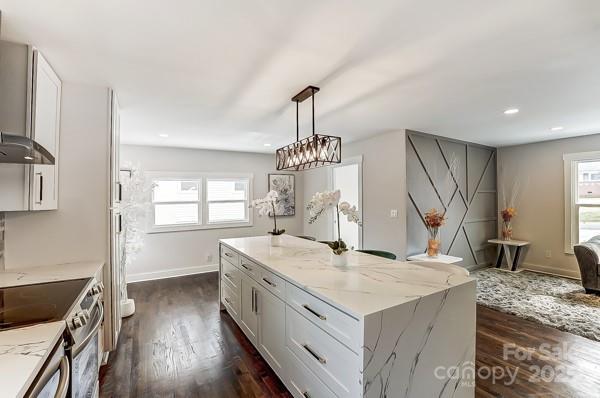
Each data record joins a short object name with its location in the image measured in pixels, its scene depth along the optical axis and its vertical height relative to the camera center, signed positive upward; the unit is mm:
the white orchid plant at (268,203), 2891 -63
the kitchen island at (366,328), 1269 -721
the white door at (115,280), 2412 -799
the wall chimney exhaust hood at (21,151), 1233 +224
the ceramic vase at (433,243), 4035 -664
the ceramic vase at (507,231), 5203 -599
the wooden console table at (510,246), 5047 -917
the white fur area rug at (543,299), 2949 -1332
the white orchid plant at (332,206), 2029 -70
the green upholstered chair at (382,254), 2754 -582
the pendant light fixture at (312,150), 2418 +455
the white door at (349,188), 4990 +206
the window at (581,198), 4446 +57
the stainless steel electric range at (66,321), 1032 -627
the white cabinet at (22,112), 1706 +535
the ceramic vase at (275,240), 3004 -484
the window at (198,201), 4930 -94
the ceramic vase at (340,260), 2037 -474
